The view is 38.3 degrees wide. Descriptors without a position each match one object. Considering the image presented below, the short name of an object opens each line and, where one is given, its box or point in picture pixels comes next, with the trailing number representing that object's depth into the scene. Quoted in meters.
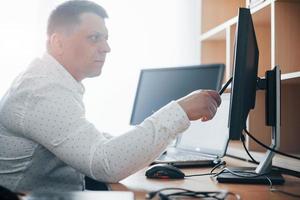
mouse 1.26
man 1.16
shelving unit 1.54
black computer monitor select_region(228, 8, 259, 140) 1.12
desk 1.04
